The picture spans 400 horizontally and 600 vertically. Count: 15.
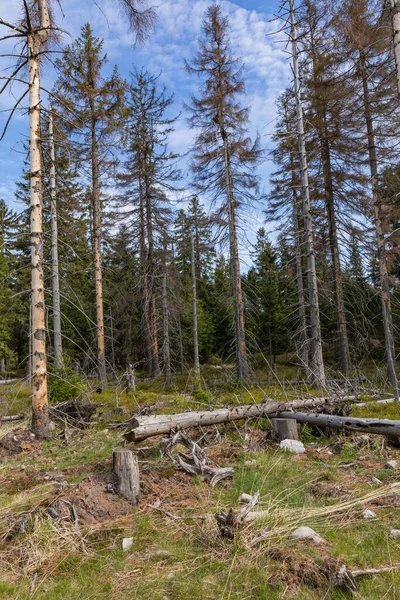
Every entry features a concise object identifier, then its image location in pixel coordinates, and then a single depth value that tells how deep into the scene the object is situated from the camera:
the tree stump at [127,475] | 4.25
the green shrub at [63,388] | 10.86
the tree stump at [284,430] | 6.57
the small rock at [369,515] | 3.58
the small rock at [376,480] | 4.46
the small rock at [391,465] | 4.98
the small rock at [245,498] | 4.04
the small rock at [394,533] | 3.21
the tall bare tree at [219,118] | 17.19
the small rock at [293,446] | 5.96
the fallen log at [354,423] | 5.71
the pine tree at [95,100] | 16.50
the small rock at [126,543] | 3.29
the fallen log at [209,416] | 5.62
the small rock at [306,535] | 3.21
